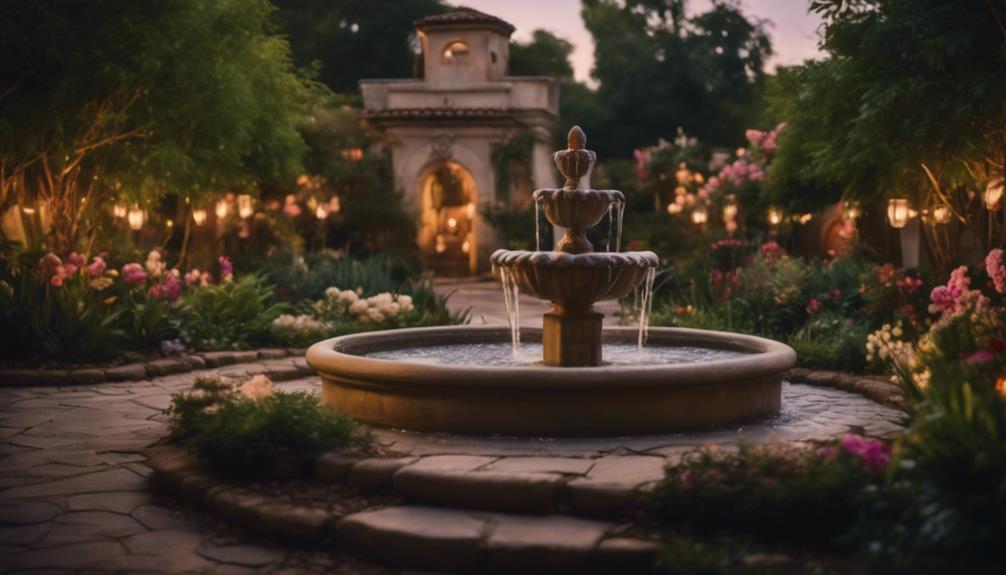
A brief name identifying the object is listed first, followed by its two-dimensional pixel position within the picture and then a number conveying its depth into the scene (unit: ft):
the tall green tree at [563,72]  126.82
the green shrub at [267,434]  19.89
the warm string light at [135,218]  49.14
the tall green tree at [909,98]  35.78
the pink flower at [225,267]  44.17
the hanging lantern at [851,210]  51.89
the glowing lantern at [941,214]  45.34
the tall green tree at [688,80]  125.29
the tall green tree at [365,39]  118.21
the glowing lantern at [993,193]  38.58
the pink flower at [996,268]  28.57
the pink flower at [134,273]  37.65
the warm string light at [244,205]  59.11
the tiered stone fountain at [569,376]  22.43
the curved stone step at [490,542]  15.90
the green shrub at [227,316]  38.93
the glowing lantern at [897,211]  45.93
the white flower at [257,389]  22.04
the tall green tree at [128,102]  37.86
